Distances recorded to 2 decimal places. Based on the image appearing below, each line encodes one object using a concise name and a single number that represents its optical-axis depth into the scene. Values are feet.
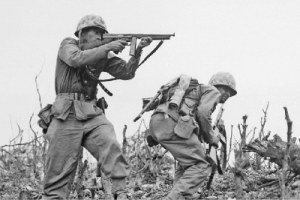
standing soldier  22.06
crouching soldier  25.70
